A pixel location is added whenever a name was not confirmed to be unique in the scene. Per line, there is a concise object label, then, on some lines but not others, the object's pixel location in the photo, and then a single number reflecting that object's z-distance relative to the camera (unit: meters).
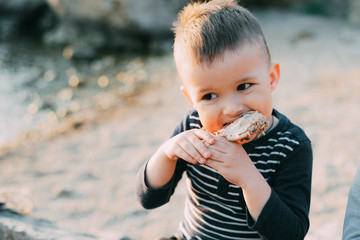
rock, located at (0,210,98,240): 2.02
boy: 1.52
